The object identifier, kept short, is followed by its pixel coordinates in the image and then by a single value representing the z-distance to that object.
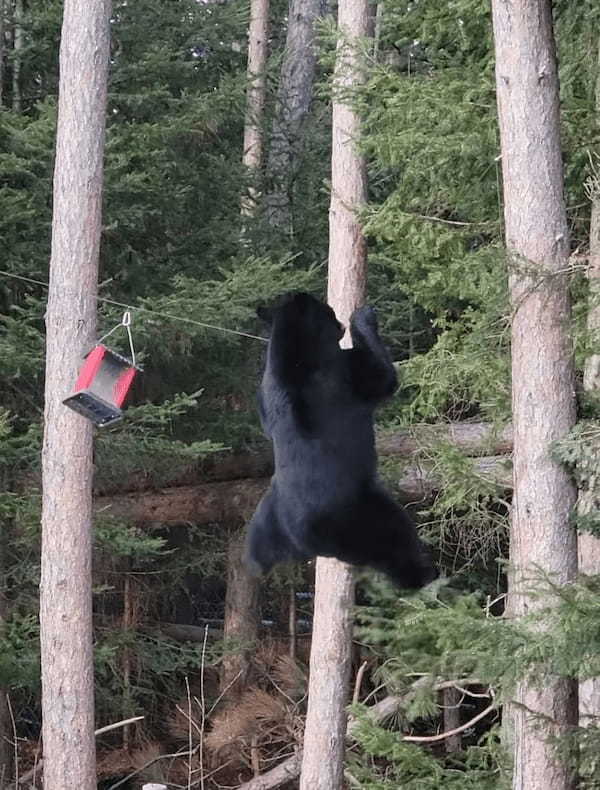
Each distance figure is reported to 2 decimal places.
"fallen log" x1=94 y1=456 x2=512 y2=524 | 19.41
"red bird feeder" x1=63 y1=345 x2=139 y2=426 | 9.37
